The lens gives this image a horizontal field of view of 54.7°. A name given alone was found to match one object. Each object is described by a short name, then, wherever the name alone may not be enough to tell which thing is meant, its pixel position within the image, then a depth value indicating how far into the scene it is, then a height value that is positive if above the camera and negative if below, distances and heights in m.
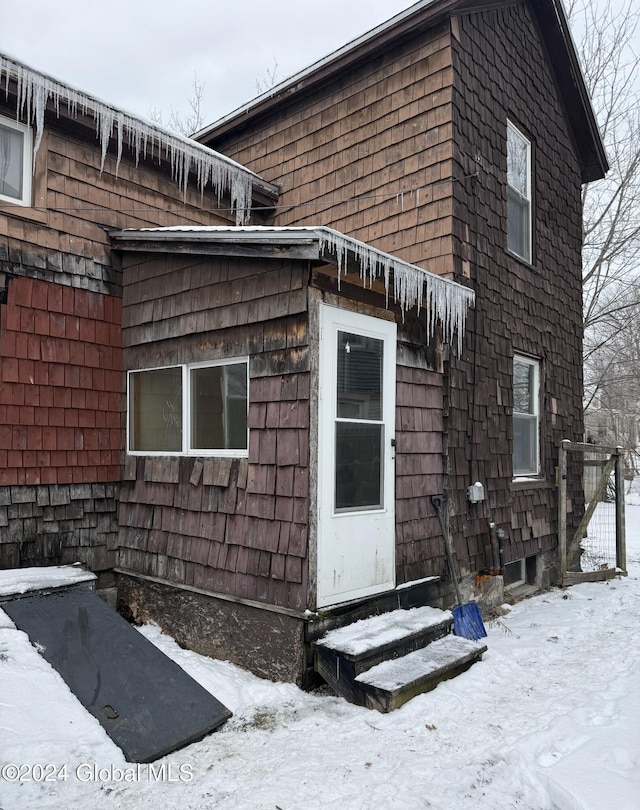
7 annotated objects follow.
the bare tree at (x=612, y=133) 13.59 +7.14
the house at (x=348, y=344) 4.27 +0.83
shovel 5.04 -1.45
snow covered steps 3.75 -1.43
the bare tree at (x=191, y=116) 19.50 +10.36
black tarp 3.40 -1.45
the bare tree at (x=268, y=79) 19.54 +11.62
